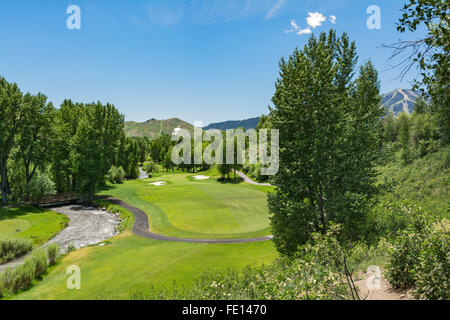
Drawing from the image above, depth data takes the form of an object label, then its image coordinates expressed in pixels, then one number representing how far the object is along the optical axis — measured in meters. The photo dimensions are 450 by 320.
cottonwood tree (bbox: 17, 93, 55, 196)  39.41
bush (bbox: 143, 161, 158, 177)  97.50
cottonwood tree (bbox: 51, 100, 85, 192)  47.66
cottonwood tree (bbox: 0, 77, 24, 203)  36.53
